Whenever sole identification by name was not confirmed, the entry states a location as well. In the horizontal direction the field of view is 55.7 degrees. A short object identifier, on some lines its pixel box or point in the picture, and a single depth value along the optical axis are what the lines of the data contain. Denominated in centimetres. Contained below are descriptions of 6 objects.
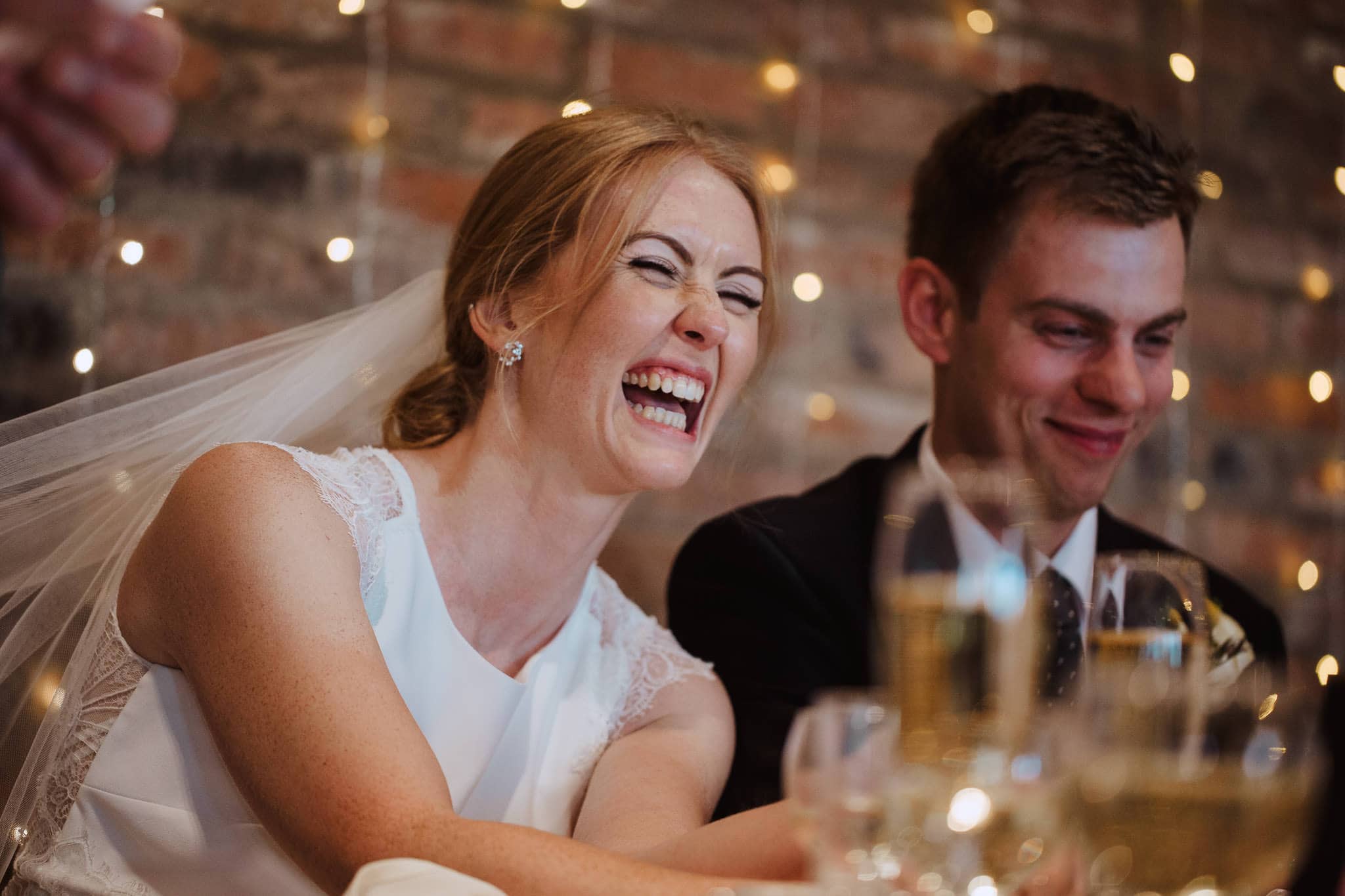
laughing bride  120
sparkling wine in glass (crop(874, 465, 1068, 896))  69
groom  167
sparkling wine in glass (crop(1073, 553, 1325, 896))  69
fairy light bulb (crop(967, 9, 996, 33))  231
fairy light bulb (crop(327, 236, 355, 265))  194
